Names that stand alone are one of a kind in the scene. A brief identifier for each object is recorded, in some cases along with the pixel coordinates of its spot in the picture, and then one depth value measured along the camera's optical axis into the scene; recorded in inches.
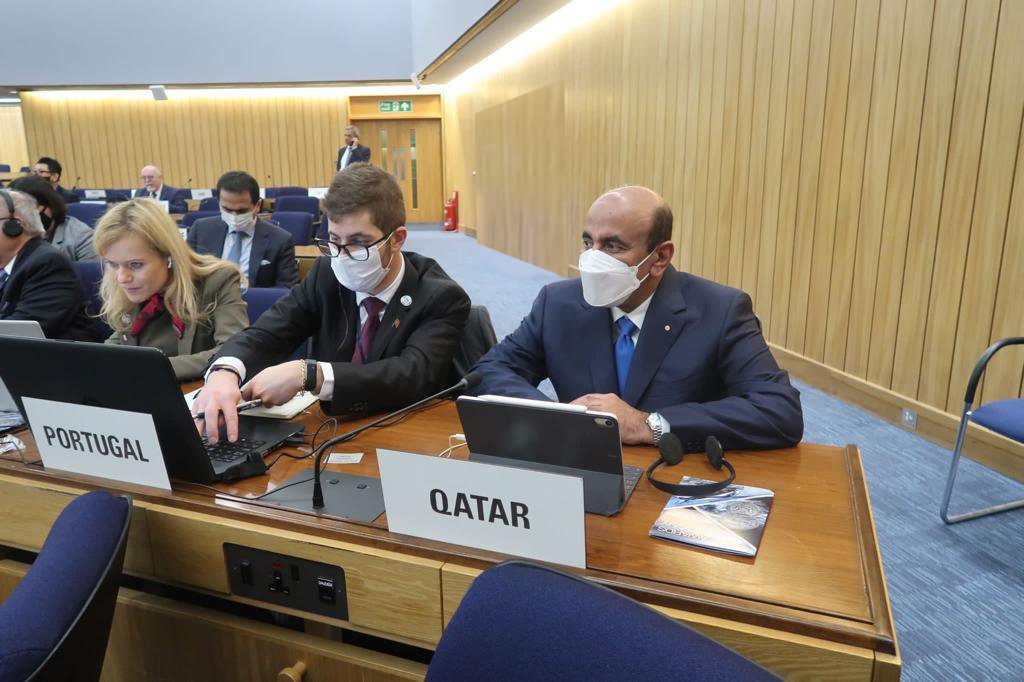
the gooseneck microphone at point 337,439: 48.8
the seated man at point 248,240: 166.1
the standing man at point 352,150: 392.4
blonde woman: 82.9
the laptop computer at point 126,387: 47.8
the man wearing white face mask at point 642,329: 69.7
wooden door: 560.7
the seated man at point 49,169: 301.3
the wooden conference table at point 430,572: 35.6
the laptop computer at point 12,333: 64.1
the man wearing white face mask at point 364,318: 67.8
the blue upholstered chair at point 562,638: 21.7
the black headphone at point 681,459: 48.6
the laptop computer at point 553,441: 43.4
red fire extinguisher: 562.9
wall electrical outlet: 133.6
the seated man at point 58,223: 134.1
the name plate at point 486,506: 39.0
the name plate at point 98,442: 50.8
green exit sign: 550.6
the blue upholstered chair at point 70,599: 31.3
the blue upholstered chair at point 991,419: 92.3
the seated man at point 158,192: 338.6
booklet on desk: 42.1
